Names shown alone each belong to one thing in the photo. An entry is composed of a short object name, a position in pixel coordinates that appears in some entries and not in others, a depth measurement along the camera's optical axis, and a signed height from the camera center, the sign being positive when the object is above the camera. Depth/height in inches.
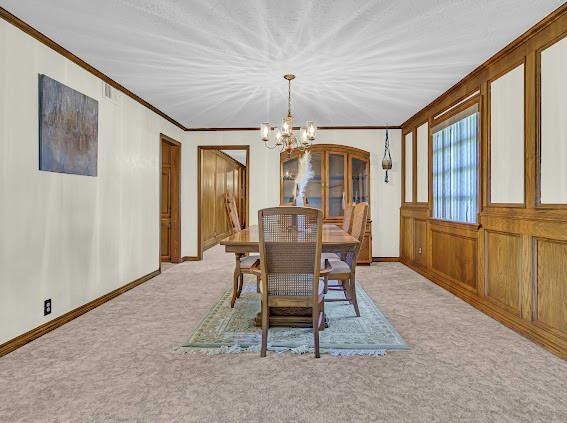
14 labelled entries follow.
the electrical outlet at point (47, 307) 116.4 -30.0
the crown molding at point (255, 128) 251.3 +54.0
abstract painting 116.1 +26.4
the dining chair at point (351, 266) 127.0 -19.4
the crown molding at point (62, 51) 102.9 +51.5
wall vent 153.9 +48.1
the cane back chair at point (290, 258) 90.1 -11.9
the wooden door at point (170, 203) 253.1 +4.2
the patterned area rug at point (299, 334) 102.7 -36.7
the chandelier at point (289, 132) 149.1 +30.6
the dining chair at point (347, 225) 162.5 -6.8
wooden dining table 106.2 -10.7
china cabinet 250.4 +20.3
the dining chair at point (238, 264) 135.8 -19.5
